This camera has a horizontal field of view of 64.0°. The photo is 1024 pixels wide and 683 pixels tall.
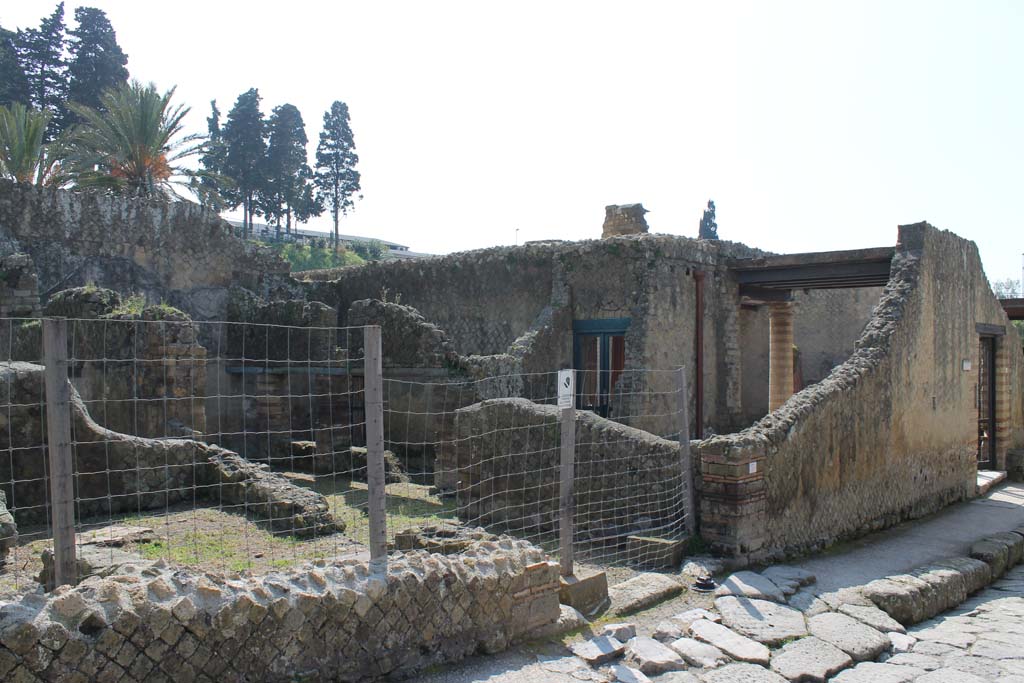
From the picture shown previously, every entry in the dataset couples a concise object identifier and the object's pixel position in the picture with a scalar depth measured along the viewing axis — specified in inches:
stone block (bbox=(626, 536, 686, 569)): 259.0
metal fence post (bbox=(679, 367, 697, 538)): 268.1
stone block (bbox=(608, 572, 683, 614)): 220.5
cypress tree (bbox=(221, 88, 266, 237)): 1504.7
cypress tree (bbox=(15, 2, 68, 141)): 1302.9
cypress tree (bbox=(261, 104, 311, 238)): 1539.1
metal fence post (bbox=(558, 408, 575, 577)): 221.3
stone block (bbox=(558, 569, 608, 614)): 213.2
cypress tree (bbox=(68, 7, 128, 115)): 1325.0
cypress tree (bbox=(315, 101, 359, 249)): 1635.1
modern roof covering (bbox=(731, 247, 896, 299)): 467.8
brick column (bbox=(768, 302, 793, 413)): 611.5
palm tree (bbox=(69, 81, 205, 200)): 954.1
